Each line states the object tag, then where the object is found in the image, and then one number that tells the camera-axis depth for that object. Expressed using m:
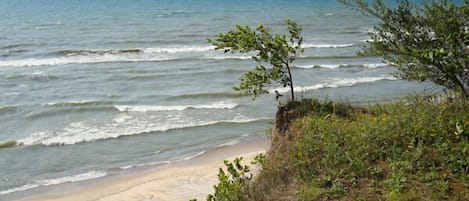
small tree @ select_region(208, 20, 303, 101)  10.26
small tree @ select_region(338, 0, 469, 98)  8.05
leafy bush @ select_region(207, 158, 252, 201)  7.28
